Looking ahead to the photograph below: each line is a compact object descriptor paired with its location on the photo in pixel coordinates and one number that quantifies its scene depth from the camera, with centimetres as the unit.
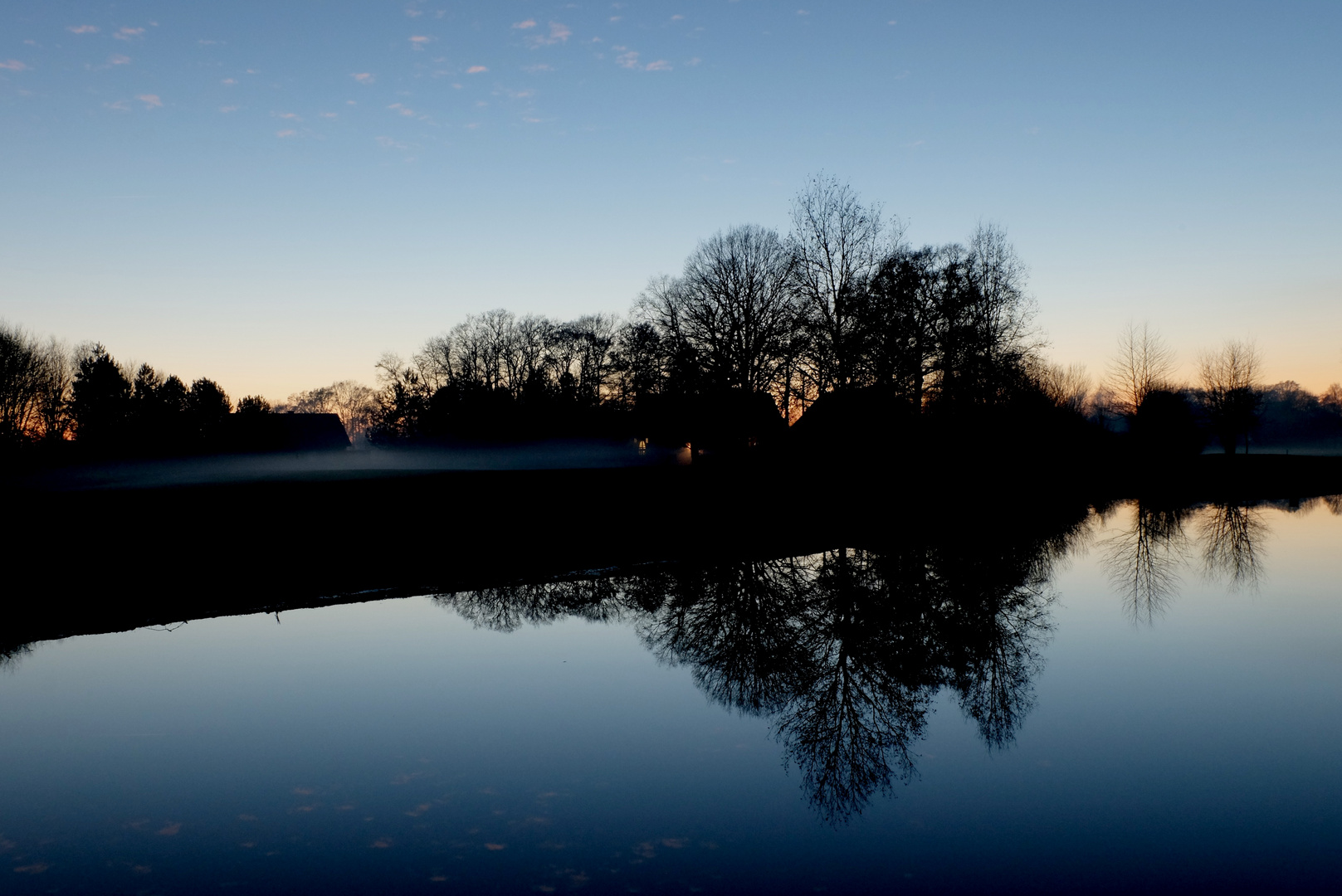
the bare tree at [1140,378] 6291
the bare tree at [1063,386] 5801
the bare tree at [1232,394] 6806
